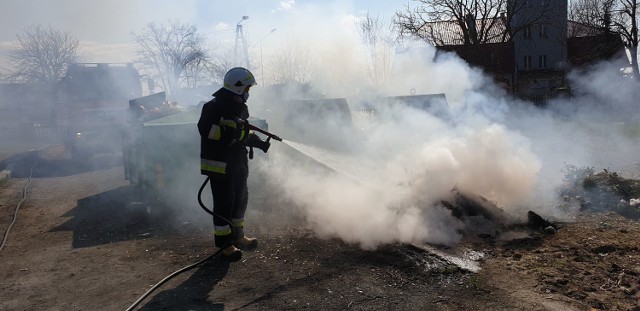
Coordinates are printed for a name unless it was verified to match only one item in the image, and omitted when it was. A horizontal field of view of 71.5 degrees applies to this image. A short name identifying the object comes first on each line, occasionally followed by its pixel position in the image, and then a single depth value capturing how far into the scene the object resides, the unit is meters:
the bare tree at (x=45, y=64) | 26.95
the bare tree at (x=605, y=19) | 24.78
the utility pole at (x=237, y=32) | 27.27
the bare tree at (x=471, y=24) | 27.63
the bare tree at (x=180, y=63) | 37.34
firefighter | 4.41
